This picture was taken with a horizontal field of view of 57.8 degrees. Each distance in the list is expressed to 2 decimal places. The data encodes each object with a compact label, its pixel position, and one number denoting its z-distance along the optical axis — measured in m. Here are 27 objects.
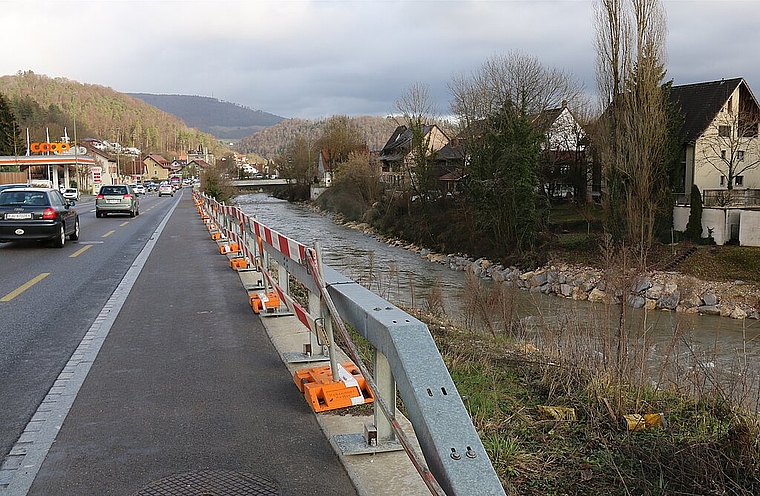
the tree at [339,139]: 89.14
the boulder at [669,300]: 24.75
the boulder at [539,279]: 29.27
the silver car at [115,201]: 33.75
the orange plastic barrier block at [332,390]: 5.41
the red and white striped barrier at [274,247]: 6.29
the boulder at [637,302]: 24.21
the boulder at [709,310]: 23.97
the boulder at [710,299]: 24.54
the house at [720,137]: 37.97
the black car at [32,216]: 17.22
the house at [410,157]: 43.81
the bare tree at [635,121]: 29.58
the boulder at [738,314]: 23.17
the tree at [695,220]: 30.62
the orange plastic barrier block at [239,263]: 13.91
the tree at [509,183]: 33.22
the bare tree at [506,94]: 38.88
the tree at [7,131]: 87.92
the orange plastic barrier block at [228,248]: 16.26
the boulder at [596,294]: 25.69
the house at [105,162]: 120.69
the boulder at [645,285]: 25.78
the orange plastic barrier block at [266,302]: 9.19
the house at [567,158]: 43.38
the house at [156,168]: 183.62
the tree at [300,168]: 93.27
